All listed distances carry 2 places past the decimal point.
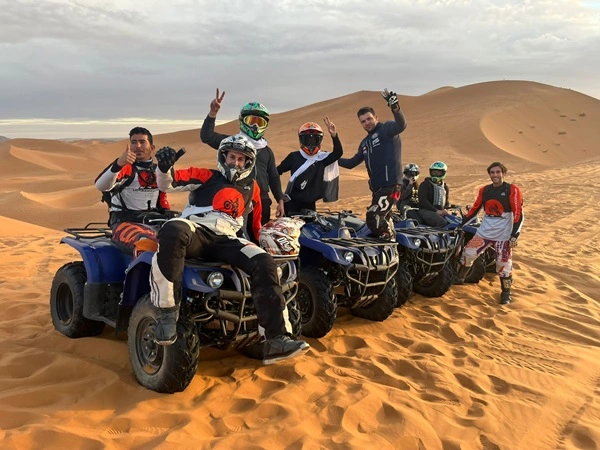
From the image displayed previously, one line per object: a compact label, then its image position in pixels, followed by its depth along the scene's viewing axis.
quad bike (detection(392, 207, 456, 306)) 6.72
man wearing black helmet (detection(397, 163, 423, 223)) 8.45
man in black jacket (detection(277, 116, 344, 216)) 6.66
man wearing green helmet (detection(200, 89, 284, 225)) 5.93
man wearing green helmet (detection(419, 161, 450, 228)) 8.14
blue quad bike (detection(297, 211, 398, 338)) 5.50
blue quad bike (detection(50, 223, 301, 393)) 4.03
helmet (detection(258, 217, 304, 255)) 4.62
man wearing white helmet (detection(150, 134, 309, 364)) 3.89
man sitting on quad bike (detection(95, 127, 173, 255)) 5.52
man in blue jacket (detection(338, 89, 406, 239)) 6.48
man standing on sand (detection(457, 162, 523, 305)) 7.48
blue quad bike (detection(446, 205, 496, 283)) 7.82
